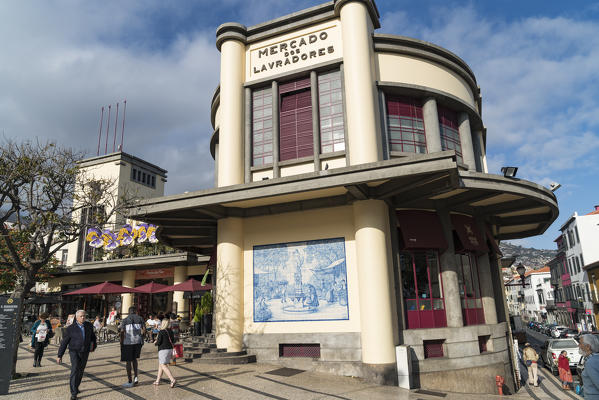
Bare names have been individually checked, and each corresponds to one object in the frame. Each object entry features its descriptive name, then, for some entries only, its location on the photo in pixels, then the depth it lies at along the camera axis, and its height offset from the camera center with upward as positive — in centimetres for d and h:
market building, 1228 +318
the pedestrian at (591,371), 463 -90
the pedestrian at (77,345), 884 -86
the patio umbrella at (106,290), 2350 +95
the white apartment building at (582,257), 5225 +467
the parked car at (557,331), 4270 -407
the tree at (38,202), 1216 +341
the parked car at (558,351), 1893 -281
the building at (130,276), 2875 +230
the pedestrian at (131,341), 1015 -90
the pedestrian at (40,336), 1348 -97
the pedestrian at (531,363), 1614 -274
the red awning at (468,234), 1423 +222
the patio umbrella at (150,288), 2447 +100
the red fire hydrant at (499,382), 1305 -281
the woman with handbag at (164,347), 1011 -108
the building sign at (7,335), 945 -66
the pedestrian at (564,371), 1507 -292
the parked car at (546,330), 4842 -463
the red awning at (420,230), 1325 +224
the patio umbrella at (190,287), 2180 +92
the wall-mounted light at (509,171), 1312 +399
